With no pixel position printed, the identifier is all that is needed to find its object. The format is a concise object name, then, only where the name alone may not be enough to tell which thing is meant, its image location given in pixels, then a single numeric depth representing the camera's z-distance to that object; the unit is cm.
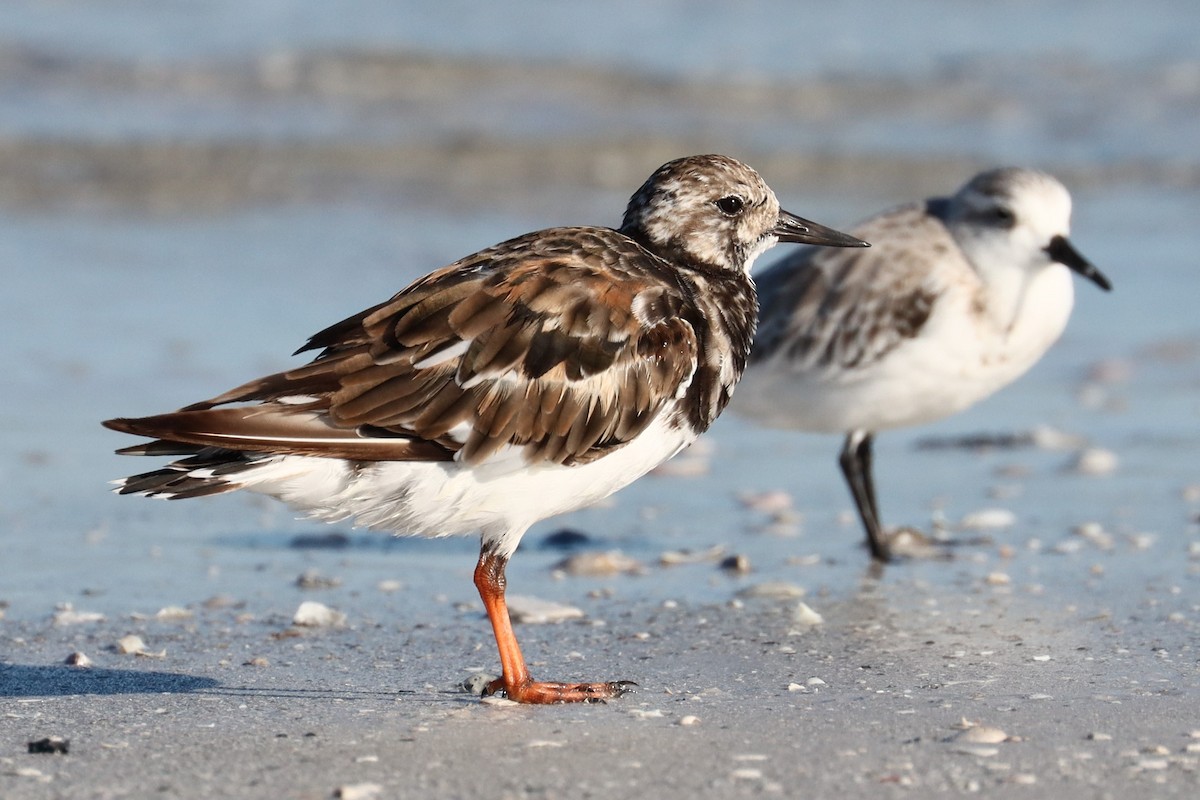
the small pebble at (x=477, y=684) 767
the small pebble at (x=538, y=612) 902
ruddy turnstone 682
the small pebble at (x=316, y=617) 885
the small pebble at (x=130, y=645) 834
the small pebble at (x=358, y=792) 595
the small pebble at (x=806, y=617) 898
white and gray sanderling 1115
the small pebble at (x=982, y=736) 659
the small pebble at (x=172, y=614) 895
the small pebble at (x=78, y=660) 807
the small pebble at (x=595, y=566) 1006
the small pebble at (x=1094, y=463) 1214
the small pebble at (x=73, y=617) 884
